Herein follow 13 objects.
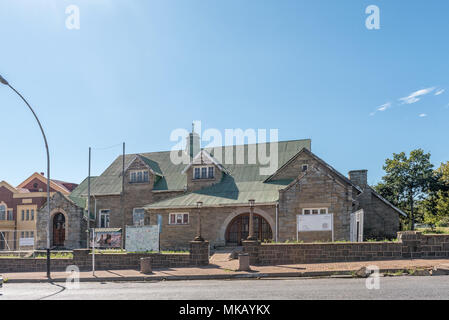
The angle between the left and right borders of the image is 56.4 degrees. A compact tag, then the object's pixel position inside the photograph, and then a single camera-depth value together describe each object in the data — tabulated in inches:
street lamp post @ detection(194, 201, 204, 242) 773.3
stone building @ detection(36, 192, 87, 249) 1342.3
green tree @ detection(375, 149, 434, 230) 1775.3
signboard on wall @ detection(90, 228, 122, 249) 1267.2
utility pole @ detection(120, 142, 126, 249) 1325.0
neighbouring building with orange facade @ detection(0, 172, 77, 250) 1572.3
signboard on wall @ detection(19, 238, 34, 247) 1165.1
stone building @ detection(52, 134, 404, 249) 966.4
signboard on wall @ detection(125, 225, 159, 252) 823.7
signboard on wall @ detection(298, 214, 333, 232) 799.5
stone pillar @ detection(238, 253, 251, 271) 668.7
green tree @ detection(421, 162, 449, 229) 1716.0
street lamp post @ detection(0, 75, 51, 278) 726.5
